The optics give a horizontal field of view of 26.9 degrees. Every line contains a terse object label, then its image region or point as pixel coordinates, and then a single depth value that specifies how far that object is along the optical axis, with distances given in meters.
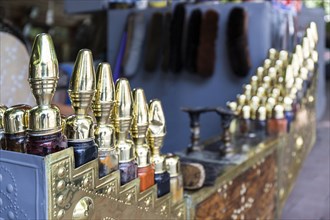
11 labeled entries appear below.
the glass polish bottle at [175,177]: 1.28
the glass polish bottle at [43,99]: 0.99
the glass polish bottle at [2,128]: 1.05
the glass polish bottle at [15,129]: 1.03
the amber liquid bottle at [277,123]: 2.06
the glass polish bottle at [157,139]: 1.24
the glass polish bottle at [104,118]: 1.09
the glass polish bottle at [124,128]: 1.13
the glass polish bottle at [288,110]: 2.13
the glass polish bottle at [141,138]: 1.18
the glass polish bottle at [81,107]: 1.04
